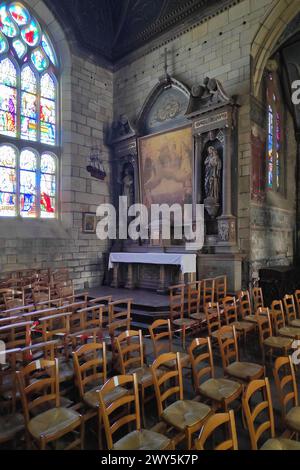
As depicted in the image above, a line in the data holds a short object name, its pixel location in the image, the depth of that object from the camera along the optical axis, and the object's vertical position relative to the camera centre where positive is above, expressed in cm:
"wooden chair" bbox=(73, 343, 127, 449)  280 -127
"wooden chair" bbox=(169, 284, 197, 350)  509 -123
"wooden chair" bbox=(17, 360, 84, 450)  234 -132
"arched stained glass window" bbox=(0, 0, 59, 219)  879 +368
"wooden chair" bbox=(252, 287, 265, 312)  591 -93
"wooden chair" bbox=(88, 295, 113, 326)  595 -132
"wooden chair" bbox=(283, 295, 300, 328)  503 -120
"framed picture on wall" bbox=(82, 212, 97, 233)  1010 +75
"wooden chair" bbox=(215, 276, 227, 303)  698 -91
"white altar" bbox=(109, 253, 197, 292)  775 -40
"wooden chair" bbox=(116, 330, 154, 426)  318 -129
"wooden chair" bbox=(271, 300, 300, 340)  452 -122
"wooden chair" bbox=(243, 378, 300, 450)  216 -125
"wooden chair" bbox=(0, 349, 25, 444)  247 -138
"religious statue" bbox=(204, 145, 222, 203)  821 +180
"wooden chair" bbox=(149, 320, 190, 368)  360 -120
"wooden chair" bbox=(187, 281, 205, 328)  561 -122
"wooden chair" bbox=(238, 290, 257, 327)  527 -113
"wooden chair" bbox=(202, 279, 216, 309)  724 -93
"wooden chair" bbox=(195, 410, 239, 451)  186 -108
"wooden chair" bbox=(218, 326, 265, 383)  335 -131
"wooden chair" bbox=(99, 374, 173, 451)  219 -132
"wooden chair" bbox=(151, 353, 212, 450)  244 -132
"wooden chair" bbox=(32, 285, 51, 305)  566 -87
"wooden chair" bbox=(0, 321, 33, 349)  333 -96
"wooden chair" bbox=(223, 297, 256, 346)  486 -121
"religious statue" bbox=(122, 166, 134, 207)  1054 +195
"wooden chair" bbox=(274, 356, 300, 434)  250 -126
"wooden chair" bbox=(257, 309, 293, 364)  409 -124
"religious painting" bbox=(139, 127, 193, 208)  905 +229
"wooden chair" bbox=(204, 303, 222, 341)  453 -108
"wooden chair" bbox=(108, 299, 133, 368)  377 -99
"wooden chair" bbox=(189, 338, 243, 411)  287 -131
